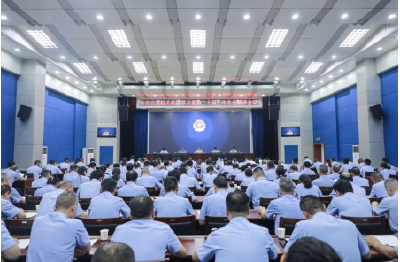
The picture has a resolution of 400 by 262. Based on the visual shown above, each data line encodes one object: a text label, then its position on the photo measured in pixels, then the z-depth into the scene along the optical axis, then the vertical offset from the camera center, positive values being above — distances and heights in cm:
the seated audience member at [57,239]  183 -66
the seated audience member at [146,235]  179 -61
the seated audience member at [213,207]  304 -69
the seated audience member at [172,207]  300 -68
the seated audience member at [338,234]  174 -59
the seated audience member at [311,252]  89 -36
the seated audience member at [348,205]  276 -61
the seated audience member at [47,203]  286 -61
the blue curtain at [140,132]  1669 +91
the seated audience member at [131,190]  404 -67
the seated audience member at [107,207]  299 -69
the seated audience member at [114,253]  102 -42
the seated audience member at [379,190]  405 -67
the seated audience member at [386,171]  657 -61
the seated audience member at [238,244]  164 -62
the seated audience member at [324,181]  529 -69
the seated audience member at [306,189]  389 -63
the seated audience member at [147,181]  511 -67
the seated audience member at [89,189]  433 -70
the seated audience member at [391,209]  277 -67
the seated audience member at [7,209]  291 -69
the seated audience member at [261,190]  413 -69
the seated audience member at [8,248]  188 -72
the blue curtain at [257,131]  1677 +98
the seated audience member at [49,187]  400 -62
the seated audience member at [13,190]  396 -67
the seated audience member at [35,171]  748 -70
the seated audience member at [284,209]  288 -68
